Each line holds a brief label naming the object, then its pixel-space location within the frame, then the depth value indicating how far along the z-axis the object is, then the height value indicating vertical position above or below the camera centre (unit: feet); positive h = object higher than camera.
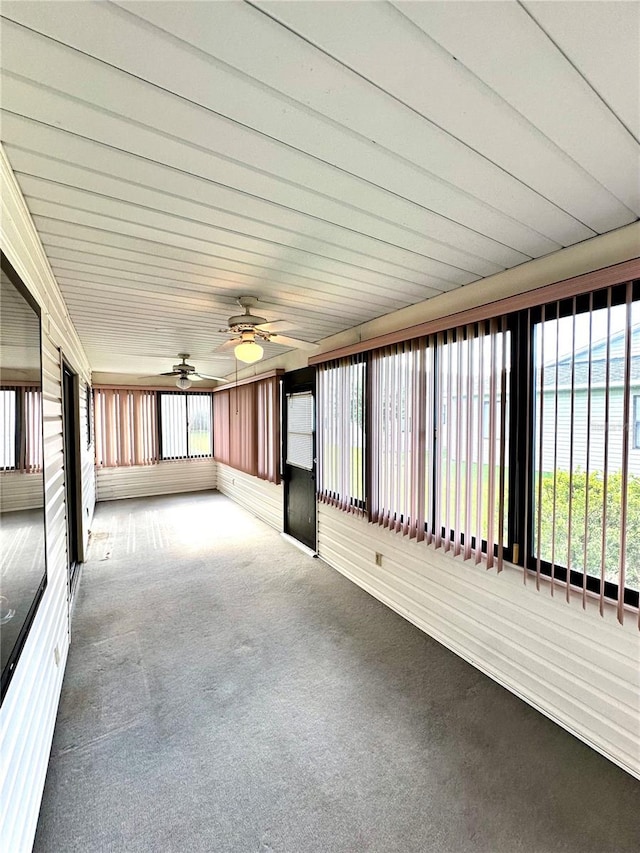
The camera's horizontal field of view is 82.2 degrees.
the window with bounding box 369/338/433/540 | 8.88 -0.53
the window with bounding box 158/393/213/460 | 25.54 -0.54
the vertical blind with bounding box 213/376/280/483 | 17.07 -0.56
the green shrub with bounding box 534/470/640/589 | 5.45 -1.73
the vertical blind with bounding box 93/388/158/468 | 22.97 -0.56
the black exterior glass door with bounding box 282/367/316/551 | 14.23 -1.59
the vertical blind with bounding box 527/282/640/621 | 5.42 -0.49
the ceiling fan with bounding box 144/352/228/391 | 15.58 +1.97
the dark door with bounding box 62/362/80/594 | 12.13 -1.66
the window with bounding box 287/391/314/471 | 14.29 -0.53
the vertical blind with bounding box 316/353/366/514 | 11.39 -0.54
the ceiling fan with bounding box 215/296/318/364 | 8.18 +1.98
